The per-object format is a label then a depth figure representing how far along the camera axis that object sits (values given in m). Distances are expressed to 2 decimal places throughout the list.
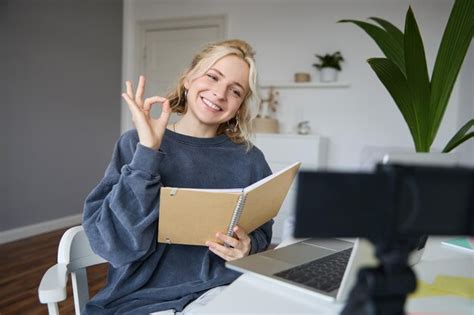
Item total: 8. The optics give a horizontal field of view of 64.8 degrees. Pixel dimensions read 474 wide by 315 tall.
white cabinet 3.33
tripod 0.28
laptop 0.58
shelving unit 3.50
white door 4.06
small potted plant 3.50
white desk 0.55
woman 0.86
